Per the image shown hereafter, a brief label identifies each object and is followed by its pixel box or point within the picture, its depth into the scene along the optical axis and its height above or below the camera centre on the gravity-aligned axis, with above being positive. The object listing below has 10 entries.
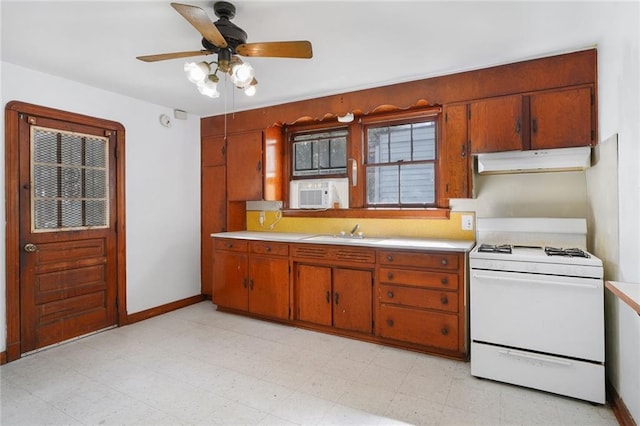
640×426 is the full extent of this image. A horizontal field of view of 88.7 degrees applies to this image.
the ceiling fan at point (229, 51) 1.90 +0.96
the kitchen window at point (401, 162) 3.31 +0.49
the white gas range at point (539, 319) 2.04 -0.73
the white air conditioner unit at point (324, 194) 3.71 +0.18
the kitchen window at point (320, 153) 3.78 +0.67
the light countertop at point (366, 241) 2.69 -0.30
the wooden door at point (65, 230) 2.79 -0.18
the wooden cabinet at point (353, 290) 2.63 -0.76
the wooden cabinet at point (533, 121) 2.44 +0.69
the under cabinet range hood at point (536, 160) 2.46 +0.38
